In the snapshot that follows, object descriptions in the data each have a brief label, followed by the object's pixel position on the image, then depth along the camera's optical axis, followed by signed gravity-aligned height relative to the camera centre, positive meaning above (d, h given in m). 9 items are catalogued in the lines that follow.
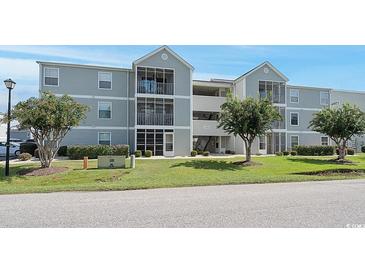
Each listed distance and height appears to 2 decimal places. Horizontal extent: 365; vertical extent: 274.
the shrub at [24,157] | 21.41 -1.56
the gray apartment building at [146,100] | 25.86 +3.74
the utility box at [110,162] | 17.26 -1.55
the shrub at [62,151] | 24.19 -1.23
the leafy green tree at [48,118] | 15.27 +1.06
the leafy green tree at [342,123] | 22.09 +1.26
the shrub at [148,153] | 25.16 -1.42
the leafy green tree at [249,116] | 18.86 +1.49
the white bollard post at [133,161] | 17.40 -1.49
